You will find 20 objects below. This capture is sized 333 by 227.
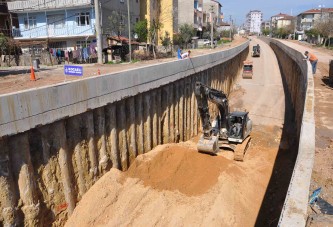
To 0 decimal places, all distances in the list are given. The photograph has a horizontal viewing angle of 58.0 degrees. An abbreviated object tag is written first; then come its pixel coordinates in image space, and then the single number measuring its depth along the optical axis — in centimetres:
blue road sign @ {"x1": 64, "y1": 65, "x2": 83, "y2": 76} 1018
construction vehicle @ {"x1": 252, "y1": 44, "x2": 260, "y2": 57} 5434
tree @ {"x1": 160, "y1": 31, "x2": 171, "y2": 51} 4812
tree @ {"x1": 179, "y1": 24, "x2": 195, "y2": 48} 5734
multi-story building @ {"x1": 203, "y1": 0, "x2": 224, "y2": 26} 11622
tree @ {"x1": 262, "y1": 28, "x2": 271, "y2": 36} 18425
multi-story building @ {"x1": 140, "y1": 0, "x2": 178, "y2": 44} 5278
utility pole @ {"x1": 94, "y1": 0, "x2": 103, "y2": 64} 2289
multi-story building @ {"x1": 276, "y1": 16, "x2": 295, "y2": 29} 18060
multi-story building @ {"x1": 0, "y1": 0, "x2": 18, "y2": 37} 4265
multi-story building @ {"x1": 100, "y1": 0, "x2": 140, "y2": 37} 3800
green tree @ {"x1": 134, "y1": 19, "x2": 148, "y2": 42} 4338
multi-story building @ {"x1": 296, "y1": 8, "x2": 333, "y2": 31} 13388
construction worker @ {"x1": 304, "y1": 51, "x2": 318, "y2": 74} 2526
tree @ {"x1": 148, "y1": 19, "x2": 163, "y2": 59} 4331
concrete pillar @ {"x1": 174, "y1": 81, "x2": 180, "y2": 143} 1481
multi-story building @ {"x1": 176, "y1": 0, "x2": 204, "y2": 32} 7150
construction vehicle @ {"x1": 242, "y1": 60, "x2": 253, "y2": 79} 3621
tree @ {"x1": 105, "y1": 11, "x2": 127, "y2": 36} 3819
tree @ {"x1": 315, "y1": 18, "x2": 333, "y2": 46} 6828
